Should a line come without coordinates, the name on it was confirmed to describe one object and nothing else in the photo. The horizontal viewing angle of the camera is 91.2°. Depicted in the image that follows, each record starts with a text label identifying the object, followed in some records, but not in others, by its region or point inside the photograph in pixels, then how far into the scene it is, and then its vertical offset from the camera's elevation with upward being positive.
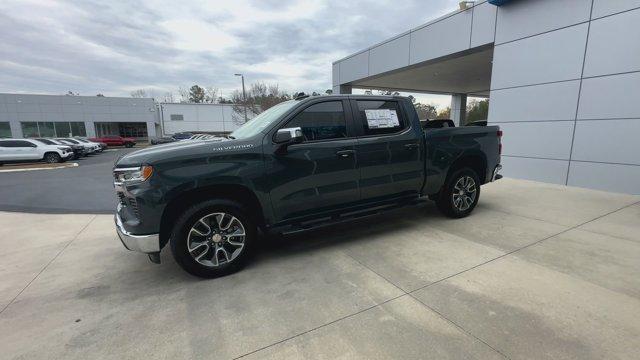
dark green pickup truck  3.15 -0.54
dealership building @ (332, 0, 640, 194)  6.84 +1.18
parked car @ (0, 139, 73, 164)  16.95 -1.13
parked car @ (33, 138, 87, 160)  20.75 -1.23
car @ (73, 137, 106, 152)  27.68 -1.48
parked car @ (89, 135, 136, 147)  38.83 -1.31
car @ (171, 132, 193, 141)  37.69 -0.74
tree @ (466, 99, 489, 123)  31.03 +1.67
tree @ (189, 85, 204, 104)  77.69 +8.86
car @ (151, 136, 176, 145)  35.00 -1.20
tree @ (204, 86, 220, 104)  73.75 +7.36
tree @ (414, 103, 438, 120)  40.69 +2.46
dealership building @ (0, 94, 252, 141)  40.69 +1.93
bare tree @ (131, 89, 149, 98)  77.06 +8.91
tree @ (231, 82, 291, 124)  36.97 +3.74
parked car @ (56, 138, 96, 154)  24.75 -1.19
